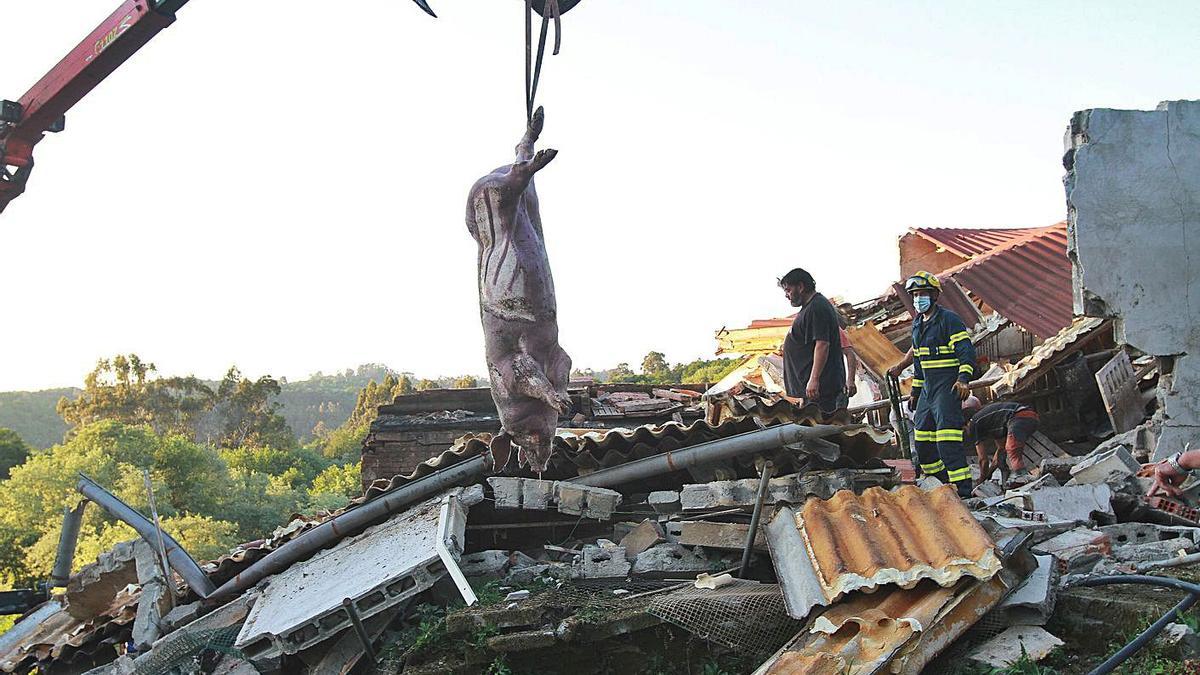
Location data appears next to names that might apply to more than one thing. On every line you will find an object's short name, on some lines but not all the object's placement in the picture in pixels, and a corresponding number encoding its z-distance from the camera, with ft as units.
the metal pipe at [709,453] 21.07
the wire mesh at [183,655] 20.27
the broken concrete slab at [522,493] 22.36
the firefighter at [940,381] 24.03
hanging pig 17.35
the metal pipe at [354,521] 22.86
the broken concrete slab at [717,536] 19.47
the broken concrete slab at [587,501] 21.94
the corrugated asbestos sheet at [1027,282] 42.32
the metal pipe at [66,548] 27.73
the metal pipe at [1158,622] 12.70
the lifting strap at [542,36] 15.76
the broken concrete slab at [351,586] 19.08
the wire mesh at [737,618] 16.37
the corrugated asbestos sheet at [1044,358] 38.14
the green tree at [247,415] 178.19
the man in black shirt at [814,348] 24.31
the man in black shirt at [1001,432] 33.01
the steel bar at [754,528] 18.70
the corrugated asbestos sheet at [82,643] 24.52
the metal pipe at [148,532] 24.34
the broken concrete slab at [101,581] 26.53
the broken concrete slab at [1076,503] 22.74
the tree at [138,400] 172.04
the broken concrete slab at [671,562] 19.79
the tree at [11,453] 127.24
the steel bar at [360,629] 18.01
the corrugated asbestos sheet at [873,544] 15.96
